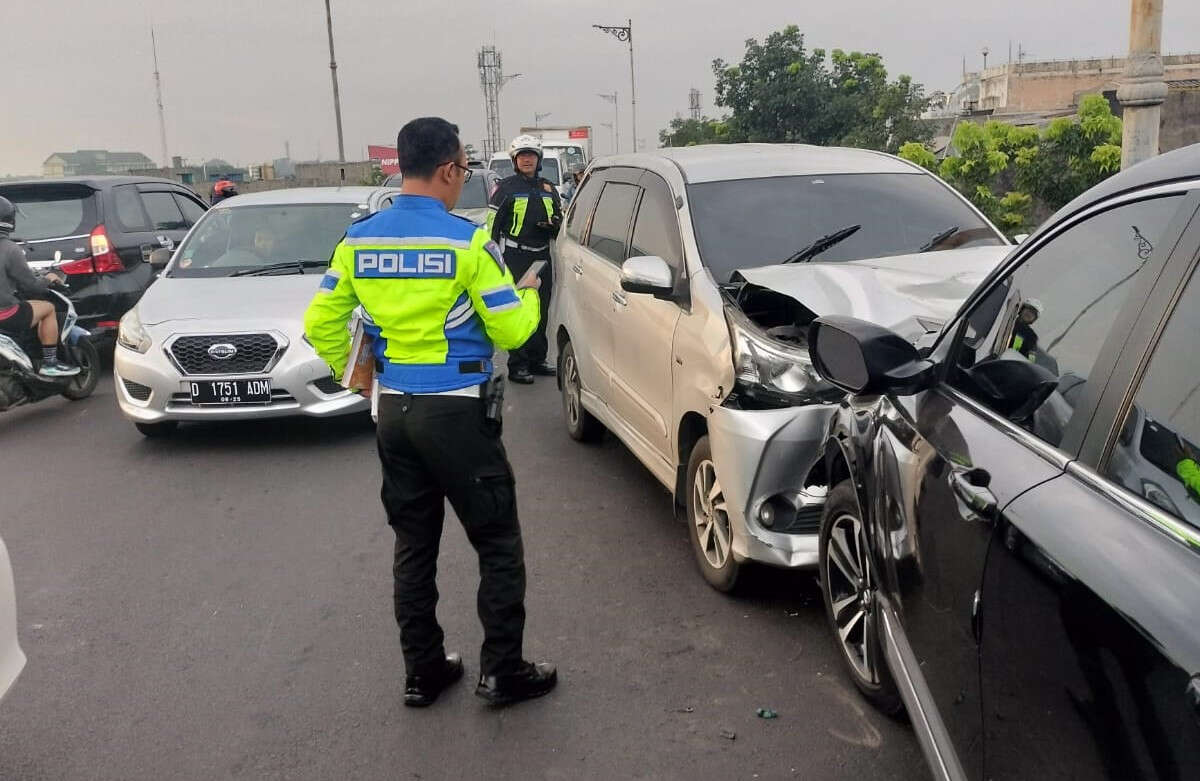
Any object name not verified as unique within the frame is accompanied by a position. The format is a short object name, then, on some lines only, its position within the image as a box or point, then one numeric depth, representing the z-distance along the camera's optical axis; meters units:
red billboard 46.00
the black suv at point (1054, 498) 1.67
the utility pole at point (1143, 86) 9.55
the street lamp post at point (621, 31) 48.75
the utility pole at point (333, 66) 31.45
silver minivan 4.25
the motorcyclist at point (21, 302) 8.49
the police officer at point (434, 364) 3.50
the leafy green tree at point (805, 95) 26.48
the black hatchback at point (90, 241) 10.27
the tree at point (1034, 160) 11.29
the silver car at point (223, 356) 7.24
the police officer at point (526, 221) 9.61
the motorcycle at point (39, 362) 8.46
